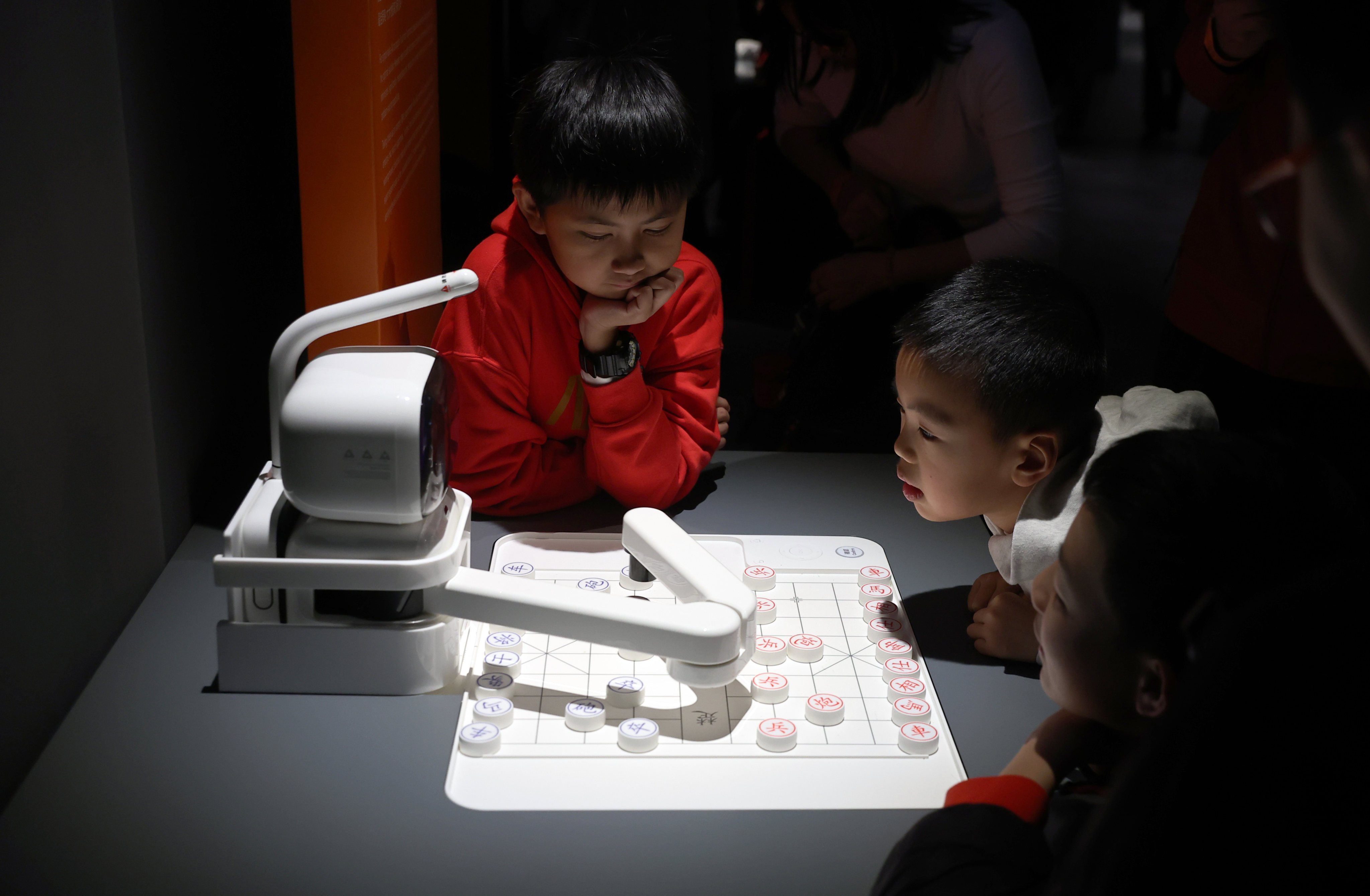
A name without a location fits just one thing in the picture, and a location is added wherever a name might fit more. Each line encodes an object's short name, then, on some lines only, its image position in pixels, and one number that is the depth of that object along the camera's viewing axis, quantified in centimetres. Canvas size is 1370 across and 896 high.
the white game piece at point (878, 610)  102
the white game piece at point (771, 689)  89
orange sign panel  106
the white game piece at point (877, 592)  104
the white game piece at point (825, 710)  87
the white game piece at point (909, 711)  87
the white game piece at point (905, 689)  91
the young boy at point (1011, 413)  96
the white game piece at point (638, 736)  82
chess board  79
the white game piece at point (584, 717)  84
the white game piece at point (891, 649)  96
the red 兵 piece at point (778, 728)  84
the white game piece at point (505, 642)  94
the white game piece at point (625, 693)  87
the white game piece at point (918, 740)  84
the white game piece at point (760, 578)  105
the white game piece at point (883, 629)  100
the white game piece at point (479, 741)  81
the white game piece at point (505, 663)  91
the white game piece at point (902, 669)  94
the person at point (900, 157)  143
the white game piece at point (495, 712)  84
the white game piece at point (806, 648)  95
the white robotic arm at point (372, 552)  81
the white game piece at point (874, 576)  107
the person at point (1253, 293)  122
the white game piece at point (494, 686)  88
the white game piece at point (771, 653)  94
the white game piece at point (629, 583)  105
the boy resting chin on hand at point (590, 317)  107
